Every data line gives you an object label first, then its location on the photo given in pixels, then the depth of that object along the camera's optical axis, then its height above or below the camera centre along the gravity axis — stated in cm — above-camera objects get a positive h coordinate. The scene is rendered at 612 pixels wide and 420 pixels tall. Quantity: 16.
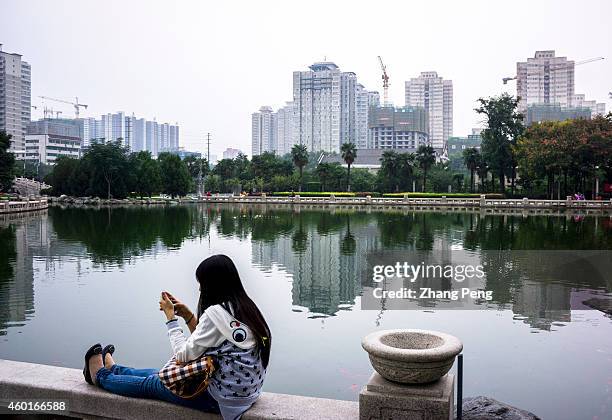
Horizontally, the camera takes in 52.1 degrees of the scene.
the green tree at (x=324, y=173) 7281 +308
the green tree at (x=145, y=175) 6762 +249
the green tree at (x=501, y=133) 6481 +704
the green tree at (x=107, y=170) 6575 +300
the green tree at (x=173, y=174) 7088 +275
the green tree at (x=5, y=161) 4388 +257
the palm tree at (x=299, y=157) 7431 +503
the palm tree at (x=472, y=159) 6706 +439
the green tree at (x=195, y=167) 8522 +430
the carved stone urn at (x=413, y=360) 386 -100
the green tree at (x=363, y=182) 7408 +207
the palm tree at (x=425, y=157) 6851 +469
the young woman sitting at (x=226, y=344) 391 -92
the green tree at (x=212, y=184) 8138 +190
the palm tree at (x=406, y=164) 7044 +401
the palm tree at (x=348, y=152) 6988 +529
